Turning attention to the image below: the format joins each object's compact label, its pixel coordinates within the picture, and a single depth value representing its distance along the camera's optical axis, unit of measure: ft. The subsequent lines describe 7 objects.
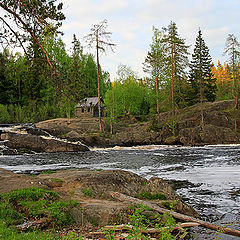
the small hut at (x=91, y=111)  153.26
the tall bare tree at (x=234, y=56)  109.40
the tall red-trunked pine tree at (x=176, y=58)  108.68
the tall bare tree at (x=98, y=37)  90.61
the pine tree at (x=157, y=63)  108.27
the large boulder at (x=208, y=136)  87.15
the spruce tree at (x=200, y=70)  140.92
